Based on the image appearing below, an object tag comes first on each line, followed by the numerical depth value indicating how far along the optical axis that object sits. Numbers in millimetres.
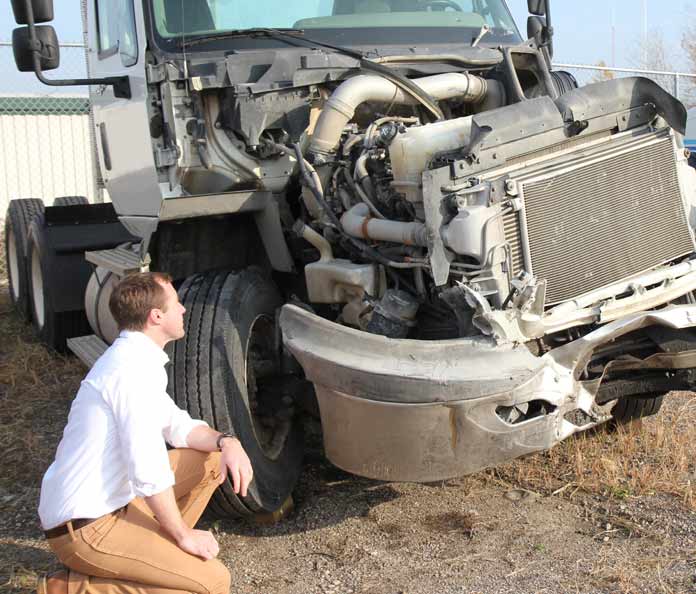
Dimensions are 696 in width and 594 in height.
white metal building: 12953
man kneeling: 2869
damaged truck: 3367
